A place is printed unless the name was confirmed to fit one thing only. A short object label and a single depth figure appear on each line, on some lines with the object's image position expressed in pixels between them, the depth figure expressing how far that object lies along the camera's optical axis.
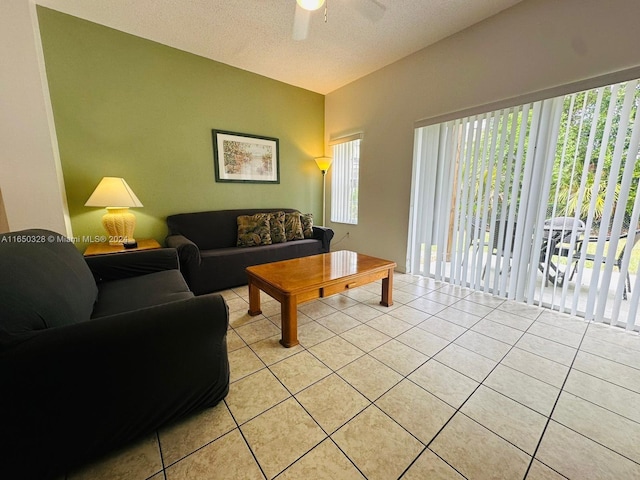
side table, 2.25
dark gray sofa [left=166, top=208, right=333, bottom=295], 2.56
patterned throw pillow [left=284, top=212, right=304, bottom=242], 3.56
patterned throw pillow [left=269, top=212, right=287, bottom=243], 3.40
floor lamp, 4.01
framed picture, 3.34
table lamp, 2.32
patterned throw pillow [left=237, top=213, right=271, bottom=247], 3.21
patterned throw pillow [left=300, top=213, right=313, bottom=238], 3.71
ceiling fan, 2.16
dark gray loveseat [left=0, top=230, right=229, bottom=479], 0.84
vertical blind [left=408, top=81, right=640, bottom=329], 1.91
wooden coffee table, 1.78
